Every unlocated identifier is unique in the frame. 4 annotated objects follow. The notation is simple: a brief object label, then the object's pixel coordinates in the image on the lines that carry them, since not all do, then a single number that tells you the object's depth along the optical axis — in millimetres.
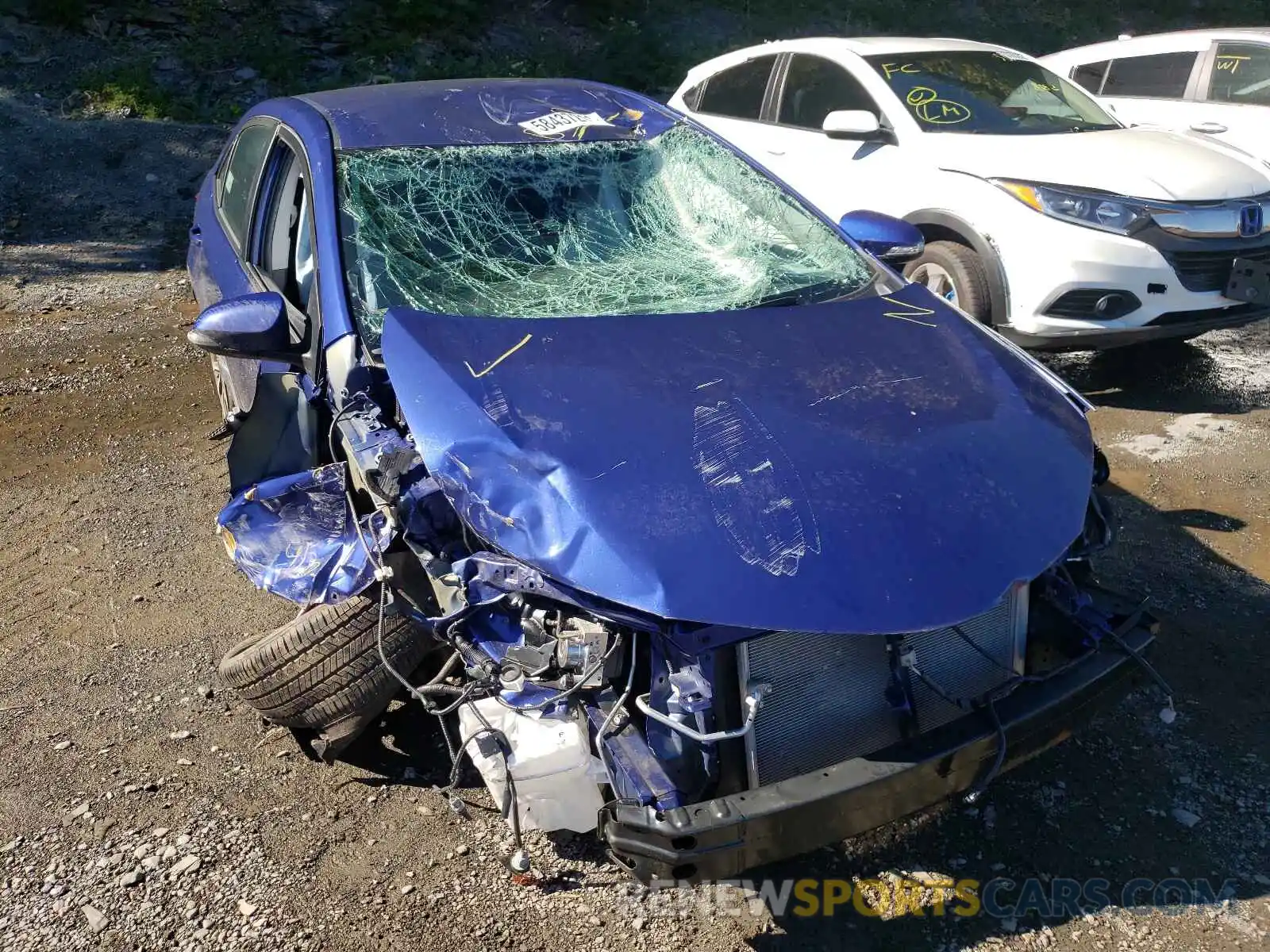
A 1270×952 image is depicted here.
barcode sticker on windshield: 3779
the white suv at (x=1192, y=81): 7508
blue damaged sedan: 2252
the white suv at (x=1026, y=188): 5273
